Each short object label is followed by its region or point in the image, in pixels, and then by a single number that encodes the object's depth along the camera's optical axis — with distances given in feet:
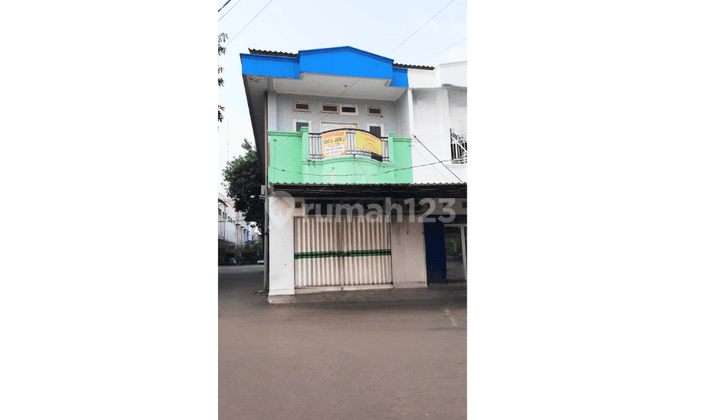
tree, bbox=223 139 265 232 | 57.00
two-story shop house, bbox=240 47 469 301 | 28.73
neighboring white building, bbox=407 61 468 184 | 33.53
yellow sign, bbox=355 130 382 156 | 29.78
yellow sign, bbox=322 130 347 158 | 29.50
